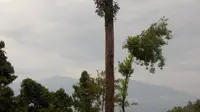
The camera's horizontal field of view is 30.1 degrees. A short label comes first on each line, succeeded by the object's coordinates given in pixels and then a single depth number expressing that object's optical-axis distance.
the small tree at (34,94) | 48.44
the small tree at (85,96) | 34.09
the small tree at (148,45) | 19.52
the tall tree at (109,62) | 13.23
